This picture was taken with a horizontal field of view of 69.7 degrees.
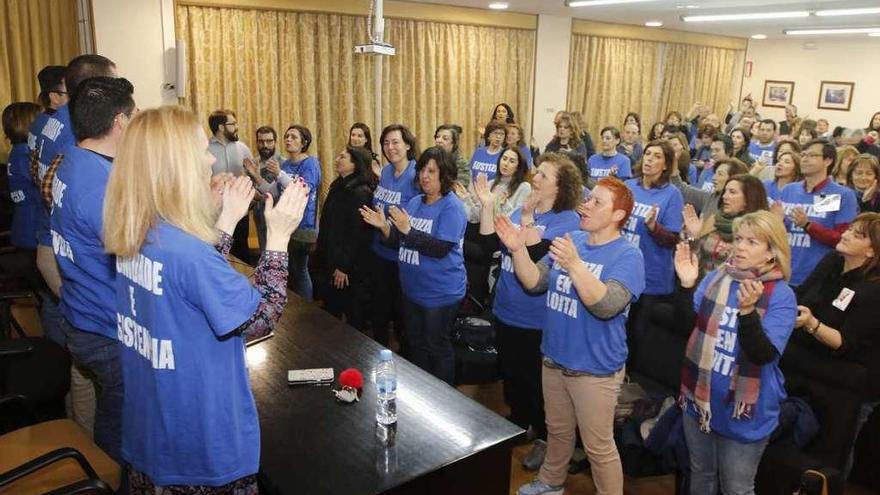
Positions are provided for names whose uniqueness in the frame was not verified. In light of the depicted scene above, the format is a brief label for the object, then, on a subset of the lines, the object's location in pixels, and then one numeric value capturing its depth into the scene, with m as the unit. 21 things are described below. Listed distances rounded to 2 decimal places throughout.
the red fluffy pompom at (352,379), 2.18
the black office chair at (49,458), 1.65
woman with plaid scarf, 2.14
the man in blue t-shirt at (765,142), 7.05
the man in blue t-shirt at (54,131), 2.55
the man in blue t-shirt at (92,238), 1.94
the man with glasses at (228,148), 5.29
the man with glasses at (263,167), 4.70
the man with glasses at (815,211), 3.88
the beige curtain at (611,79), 9.27
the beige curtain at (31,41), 5.45
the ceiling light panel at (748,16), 7.61
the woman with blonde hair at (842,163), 5.00
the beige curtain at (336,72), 6.37
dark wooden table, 1.74
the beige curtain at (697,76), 10.61
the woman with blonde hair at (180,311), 1.40
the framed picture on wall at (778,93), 11.59
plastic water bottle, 1.98
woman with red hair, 2.28
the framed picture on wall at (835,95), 10.84
